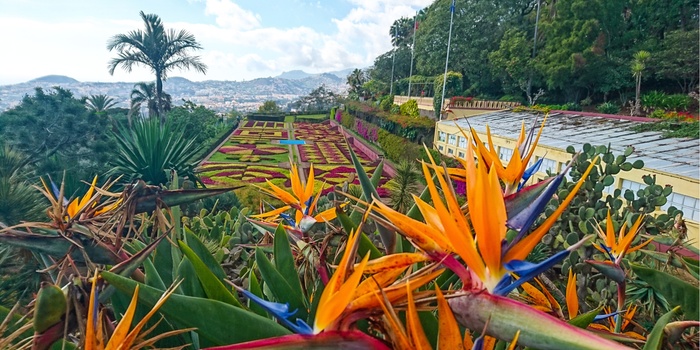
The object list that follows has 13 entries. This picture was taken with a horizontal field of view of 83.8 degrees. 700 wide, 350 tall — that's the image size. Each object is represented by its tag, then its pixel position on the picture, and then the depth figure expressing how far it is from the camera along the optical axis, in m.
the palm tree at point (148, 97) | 23.56
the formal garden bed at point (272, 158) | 14.46
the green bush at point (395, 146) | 14.10
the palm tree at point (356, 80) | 44.06
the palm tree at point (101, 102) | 24.17
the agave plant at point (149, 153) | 6.31
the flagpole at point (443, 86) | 18.98
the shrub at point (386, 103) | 27.23
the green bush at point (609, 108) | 19.59
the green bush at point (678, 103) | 17.34
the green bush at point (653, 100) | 17.94
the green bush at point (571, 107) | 20.83
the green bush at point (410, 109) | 22.33
